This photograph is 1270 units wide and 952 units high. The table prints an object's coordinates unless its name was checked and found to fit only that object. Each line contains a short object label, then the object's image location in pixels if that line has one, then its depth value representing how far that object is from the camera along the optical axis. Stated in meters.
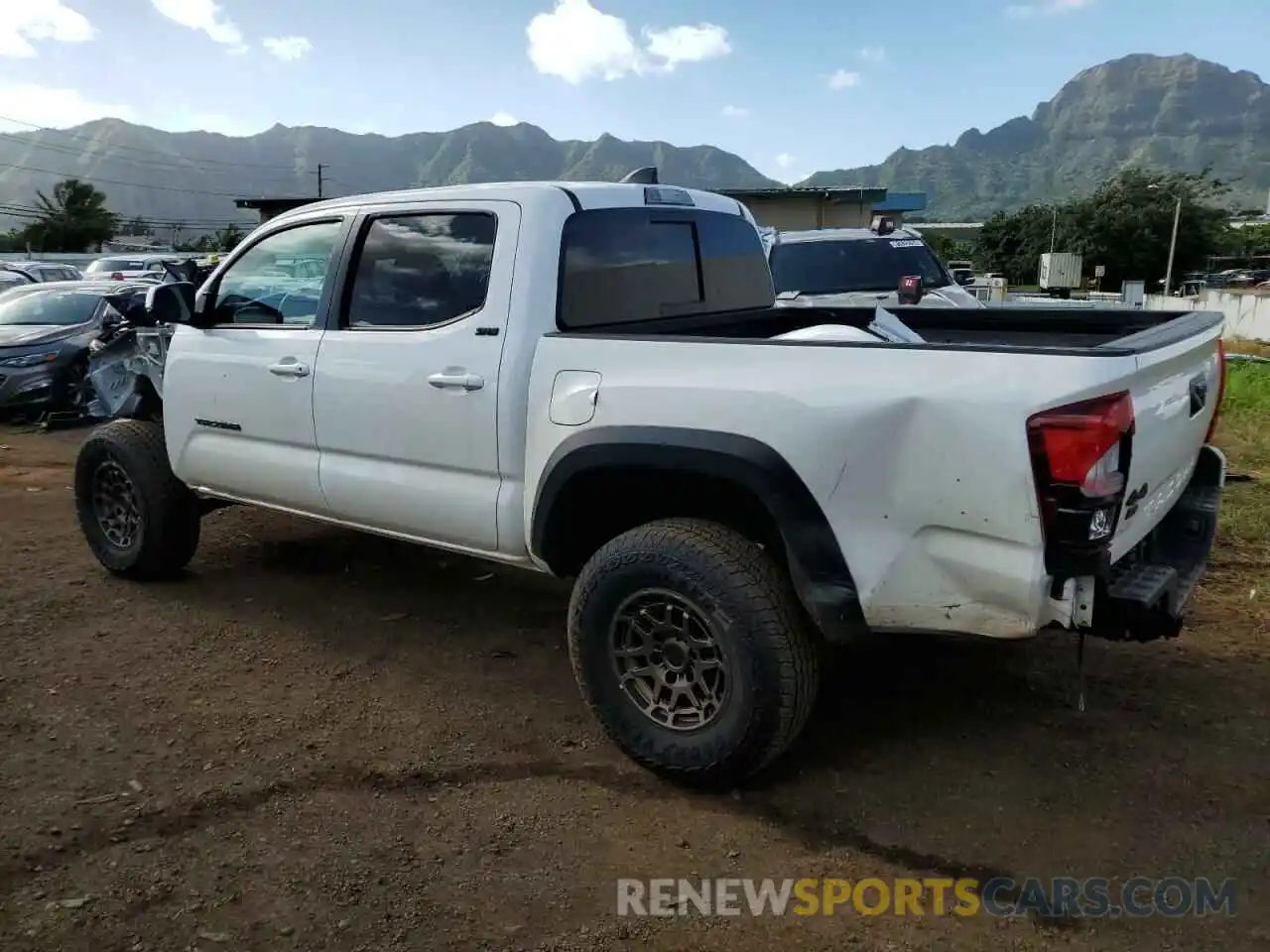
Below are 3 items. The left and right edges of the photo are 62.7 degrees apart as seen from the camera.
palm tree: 64.31
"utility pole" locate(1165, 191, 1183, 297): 42.16
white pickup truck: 2.66
